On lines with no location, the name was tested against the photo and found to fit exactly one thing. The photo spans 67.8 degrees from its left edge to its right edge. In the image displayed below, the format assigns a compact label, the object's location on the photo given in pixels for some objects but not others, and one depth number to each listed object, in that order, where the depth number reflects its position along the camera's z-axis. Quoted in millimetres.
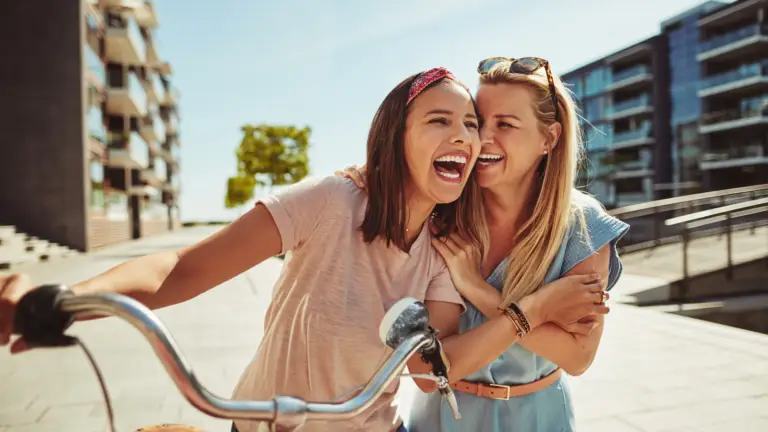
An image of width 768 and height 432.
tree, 37344
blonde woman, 1822
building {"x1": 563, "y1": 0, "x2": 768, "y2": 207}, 42062
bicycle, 876
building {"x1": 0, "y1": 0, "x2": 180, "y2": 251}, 21312
